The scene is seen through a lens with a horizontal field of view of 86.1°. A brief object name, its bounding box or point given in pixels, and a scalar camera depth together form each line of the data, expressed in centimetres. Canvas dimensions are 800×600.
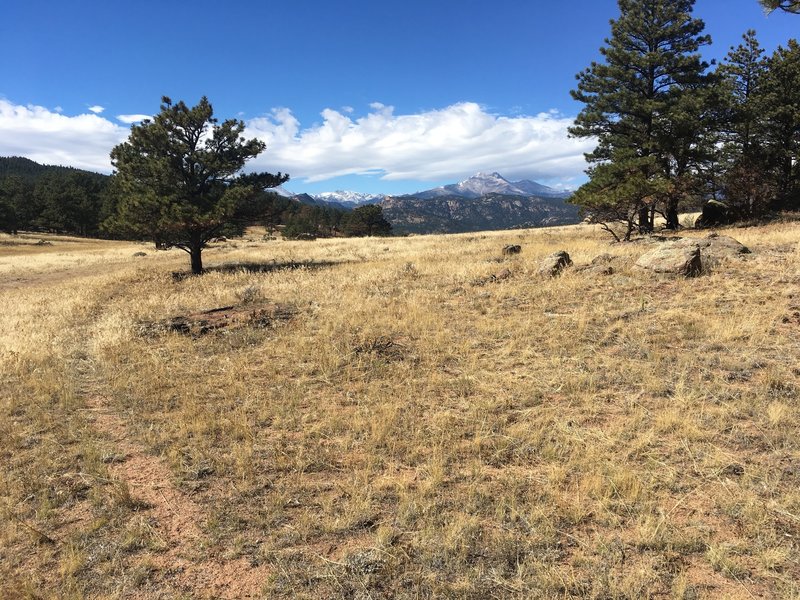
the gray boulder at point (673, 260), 1177
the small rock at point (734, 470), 450
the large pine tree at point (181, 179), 2136
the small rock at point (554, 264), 1382
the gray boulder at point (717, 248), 1278
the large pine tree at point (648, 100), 2409
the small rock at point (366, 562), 357
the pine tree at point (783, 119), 2536
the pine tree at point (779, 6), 1605
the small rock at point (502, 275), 1419
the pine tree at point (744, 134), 2464
